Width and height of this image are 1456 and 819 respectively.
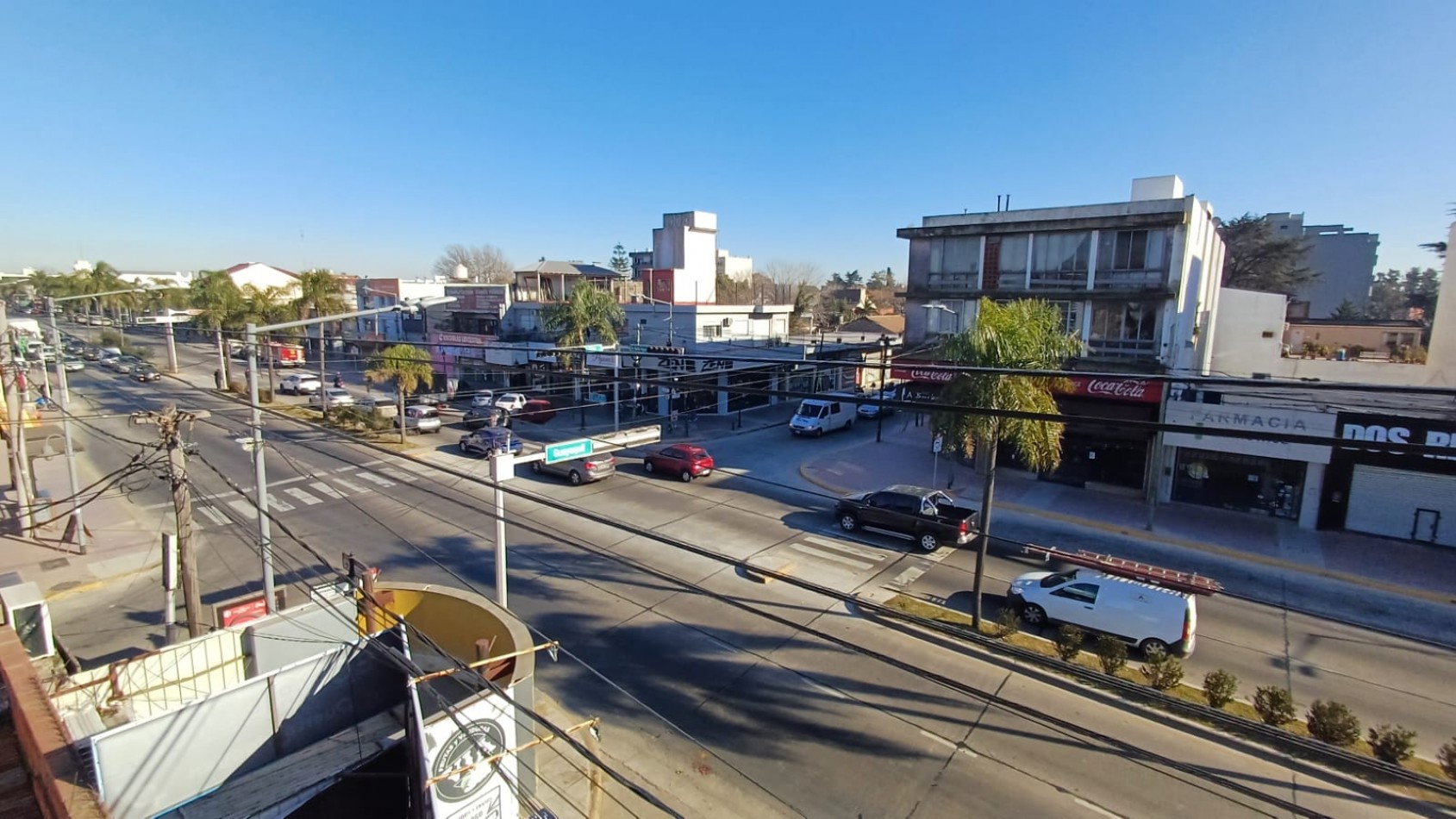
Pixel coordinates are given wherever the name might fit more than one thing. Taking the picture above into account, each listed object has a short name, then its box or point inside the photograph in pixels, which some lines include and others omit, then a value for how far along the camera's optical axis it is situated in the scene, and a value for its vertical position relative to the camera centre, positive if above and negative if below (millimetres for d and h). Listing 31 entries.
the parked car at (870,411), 38447 -5108
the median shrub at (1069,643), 11562 -5396
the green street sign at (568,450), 13357 -2685
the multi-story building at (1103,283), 22500 +1558
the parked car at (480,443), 26656 -5121
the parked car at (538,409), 35359 -4905
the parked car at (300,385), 42188 -4634
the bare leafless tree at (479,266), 109394 +8072
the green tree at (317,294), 39250 +964
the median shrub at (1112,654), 11430 -5483
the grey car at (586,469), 24016 -5424
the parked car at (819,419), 32562 -4759
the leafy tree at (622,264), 112875 +8782
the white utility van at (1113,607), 12664 -5412
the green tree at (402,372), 29453 -2813
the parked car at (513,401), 35656 -4609
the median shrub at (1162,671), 10852 -5501
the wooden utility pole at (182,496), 11367 -3114
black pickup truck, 18188 -5314
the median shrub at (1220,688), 10570 -5551
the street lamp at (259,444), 12039 -2546
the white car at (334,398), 36188 -4750
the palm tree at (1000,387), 13047 -1239
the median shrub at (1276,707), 9922 -5496
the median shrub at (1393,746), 9047 -5468
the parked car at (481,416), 29597 -4724
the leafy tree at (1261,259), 51594 +5407
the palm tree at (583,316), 33438 -40
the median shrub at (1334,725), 9422 -5417
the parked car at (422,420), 31211 -5000
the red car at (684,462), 24609 -5204
